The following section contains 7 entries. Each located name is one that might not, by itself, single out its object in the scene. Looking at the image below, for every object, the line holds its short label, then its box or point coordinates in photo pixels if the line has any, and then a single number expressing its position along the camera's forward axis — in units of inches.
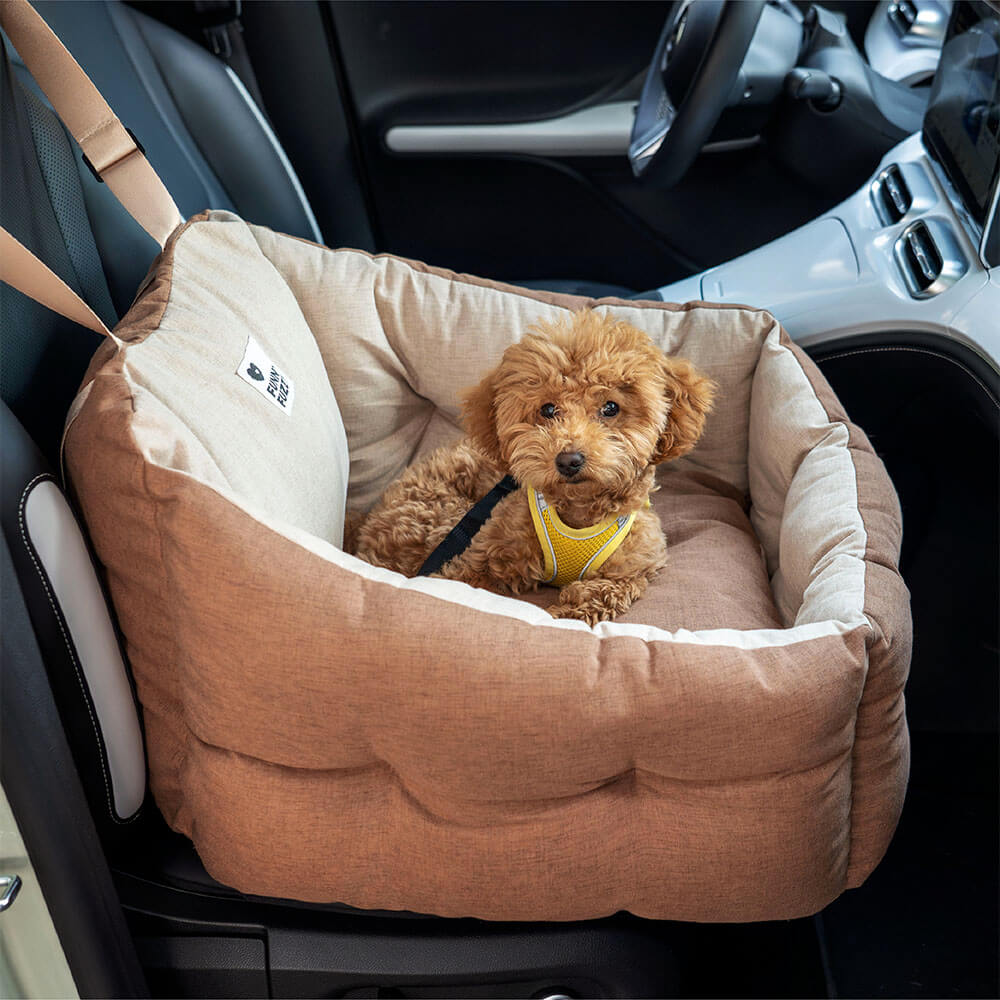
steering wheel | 57.8
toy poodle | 47.7
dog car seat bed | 35.3
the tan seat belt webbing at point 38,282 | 34.9
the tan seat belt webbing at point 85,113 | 42.4
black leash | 55.2
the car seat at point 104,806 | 35.5
